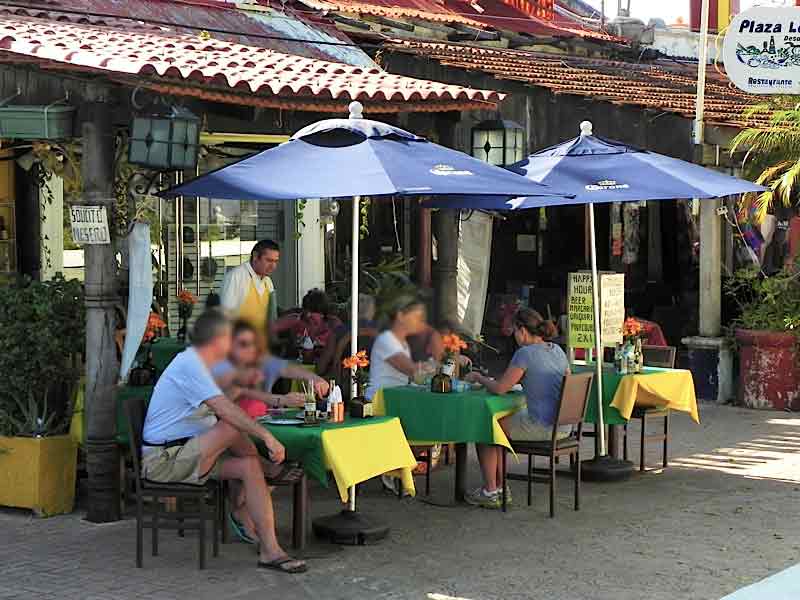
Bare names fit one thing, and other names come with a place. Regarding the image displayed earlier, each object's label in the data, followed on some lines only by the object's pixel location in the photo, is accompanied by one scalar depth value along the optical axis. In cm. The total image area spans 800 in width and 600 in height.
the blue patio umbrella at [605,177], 973
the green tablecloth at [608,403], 1005
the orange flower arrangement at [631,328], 1033
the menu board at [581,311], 1029
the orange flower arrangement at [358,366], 816
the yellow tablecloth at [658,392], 993
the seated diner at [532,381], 881
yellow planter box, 868
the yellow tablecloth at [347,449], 743
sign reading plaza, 1309
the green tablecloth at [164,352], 1035
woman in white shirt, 912
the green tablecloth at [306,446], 747
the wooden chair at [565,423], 870
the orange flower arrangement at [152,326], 934
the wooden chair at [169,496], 730
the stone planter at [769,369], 1355
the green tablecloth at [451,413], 862
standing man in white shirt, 923
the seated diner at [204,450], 719
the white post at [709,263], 1400
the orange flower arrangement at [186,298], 1110
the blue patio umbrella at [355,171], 766
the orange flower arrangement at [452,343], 914
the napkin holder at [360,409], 794
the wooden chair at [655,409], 1027
